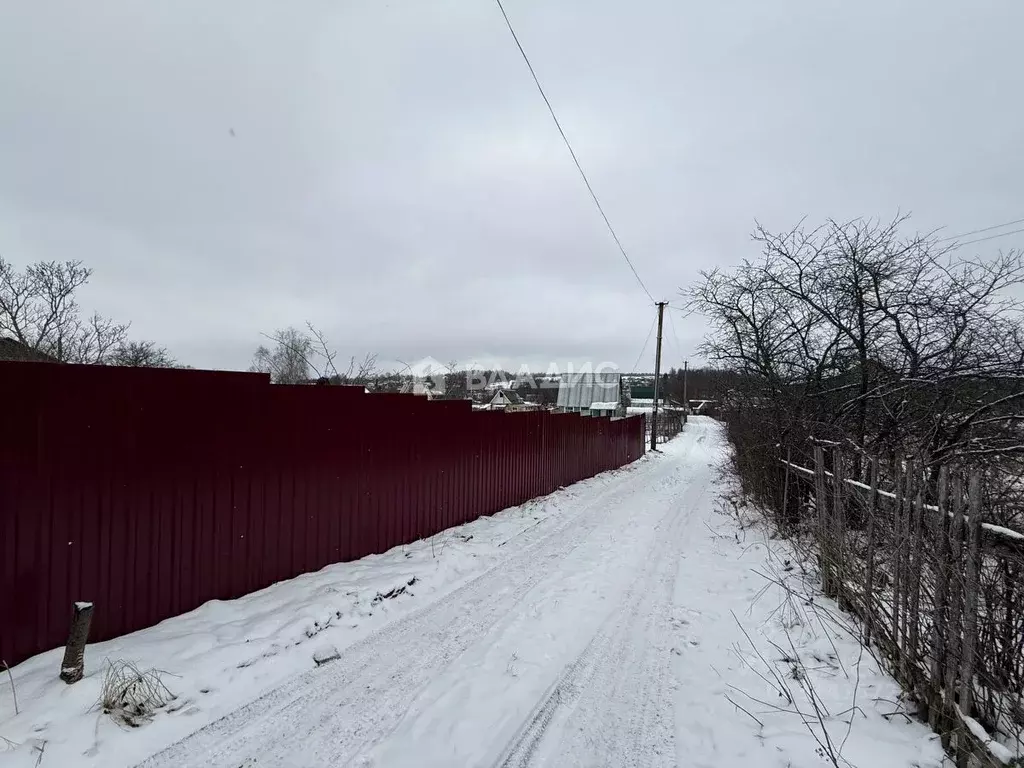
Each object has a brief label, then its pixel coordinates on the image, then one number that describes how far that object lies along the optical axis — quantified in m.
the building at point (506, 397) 47.66
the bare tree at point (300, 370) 9.14
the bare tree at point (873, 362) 4.20
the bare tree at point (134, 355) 12.77
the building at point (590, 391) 49.12
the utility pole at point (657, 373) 23.57
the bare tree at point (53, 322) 12.23
